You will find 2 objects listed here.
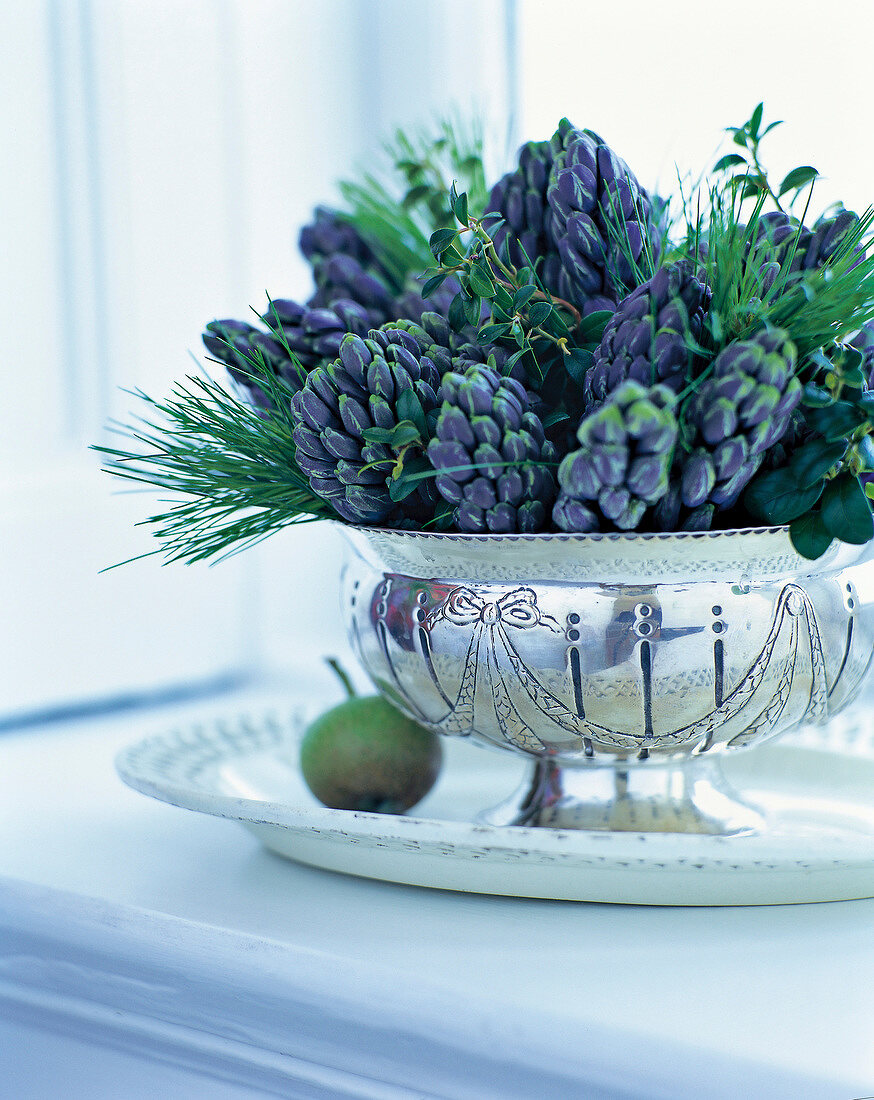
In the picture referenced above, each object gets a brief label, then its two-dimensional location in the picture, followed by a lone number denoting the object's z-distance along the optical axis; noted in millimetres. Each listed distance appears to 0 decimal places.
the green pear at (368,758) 969
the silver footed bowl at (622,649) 880
